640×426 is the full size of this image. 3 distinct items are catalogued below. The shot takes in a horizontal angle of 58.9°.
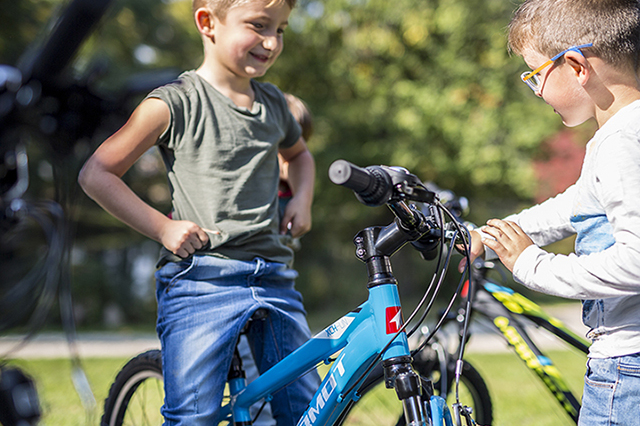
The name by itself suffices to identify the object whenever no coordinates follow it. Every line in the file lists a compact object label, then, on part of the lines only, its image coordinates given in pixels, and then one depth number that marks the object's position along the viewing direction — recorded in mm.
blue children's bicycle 1223
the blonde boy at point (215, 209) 1683
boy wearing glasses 1227
